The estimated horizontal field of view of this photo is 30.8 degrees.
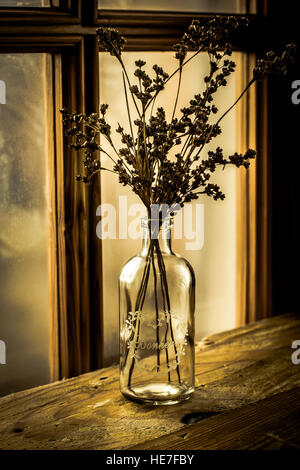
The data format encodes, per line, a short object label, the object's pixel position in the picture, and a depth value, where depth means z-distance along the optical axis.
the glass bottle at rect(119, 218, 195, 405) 1.27
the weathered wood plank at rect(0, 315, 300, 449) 1.12
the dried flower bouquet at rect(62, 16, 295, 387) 1.18
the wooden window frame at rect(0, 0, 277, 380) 1.42
